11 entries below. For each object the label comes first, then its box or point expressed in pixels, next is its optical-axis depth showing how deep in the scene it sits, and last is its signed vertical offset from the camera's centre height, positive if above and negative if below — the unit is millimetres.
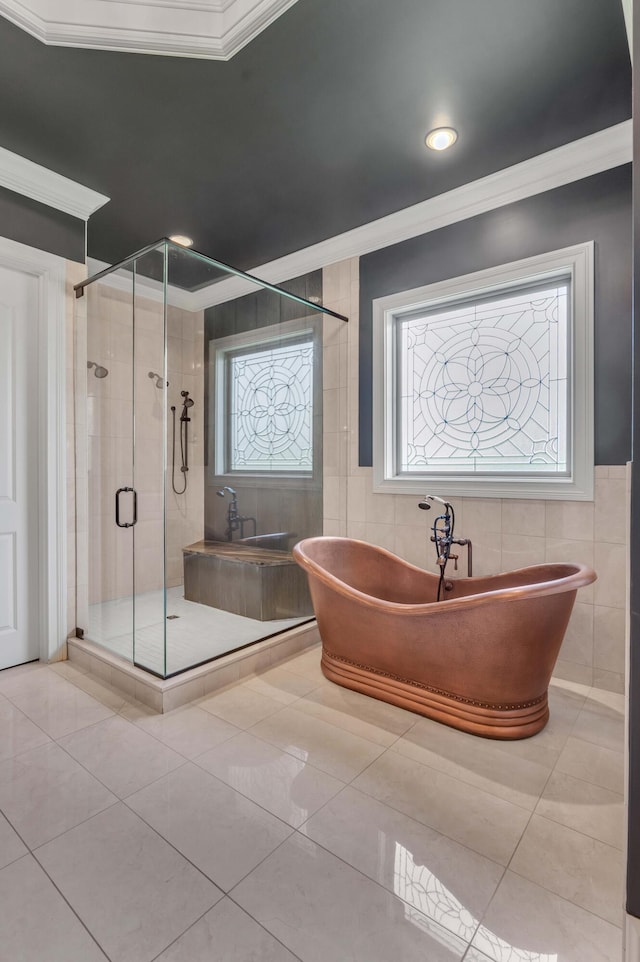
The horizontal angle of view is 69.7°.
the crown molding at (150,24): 1692 +1689
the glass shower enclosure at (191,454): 2504 +119
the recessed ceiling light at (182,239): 3275 +1680
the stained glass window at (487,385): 2549 +531
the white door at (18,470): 2572 +15
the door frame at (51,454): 2650 +107
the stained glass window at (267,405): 3174 +468
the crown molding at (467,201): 2260 +1577
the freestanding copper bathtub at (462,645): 1835 -759
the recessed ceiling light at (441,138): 2219 +1646
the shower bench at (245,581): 2963 -719
